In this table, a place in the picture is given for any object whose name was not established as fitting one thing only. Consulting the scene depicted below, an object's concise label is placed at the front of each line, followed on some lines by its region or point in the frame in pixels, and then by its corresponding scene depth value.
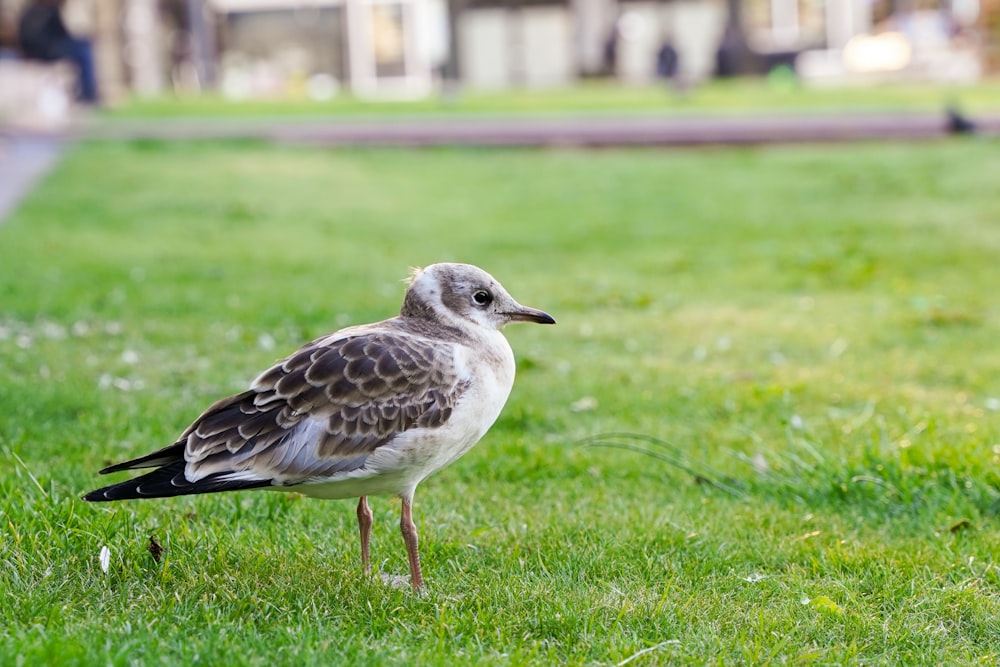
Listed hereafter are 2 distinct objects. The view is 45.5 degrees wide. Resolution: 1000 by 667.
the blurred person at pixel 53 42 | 25.83
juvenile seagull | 3.79
